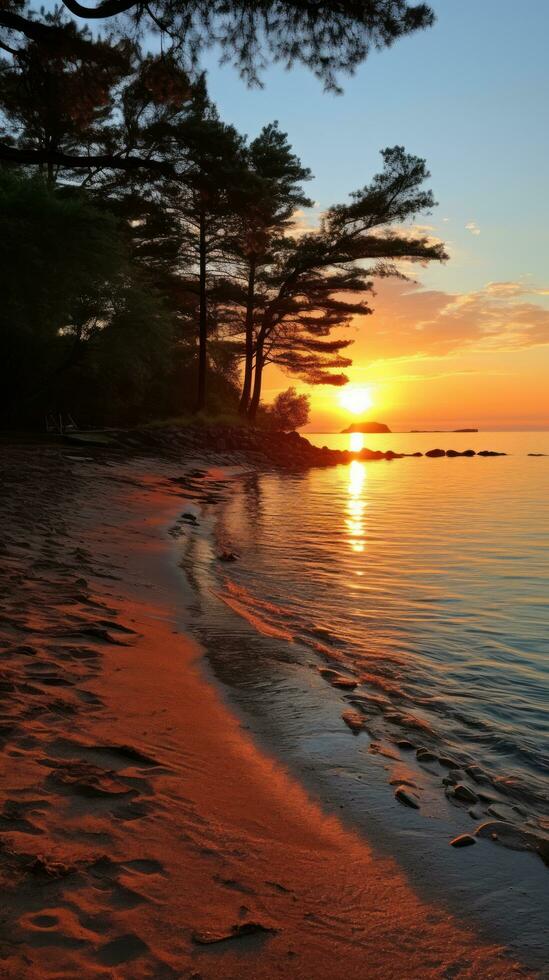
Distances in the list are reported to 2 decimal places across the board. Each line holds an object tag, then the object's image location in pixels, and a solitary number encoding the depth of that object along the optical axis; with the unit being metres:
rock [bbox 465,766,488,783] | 3.54
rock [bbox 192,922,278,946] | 2.05
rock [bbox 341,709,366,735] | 4.00
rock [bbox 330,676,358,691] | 4.76
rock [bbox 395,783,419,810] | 3.14
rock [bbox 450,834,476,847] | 2.85
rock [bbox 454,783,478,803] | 3.29
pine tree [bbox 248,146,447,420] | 31.61
